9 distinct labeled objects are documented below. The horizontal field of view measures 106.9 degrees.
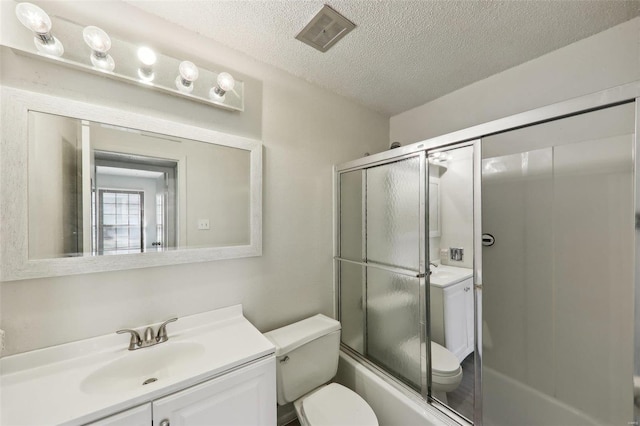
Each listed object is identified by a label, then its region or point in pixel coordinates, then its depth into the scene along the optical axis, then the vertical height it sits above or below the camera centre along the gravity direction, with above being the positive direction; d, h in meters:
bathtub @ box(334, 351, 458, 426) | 1.23 -1.09
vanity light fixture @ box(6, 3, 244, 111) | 0.92 +0.69
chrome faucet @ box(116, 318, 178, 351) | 1.05 -0.57
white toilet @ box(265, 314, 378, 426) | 1.24 -0.96
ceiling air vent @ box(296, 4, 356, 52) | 1.15 +0.96
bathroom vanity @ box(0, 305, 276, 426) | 0.75 -0.61
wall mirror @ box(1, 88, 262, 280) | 0.91 +0.11
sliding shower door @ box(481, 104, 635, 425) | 1.30 -0.39
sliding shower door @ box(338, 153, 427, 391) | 1.37 -0.35
